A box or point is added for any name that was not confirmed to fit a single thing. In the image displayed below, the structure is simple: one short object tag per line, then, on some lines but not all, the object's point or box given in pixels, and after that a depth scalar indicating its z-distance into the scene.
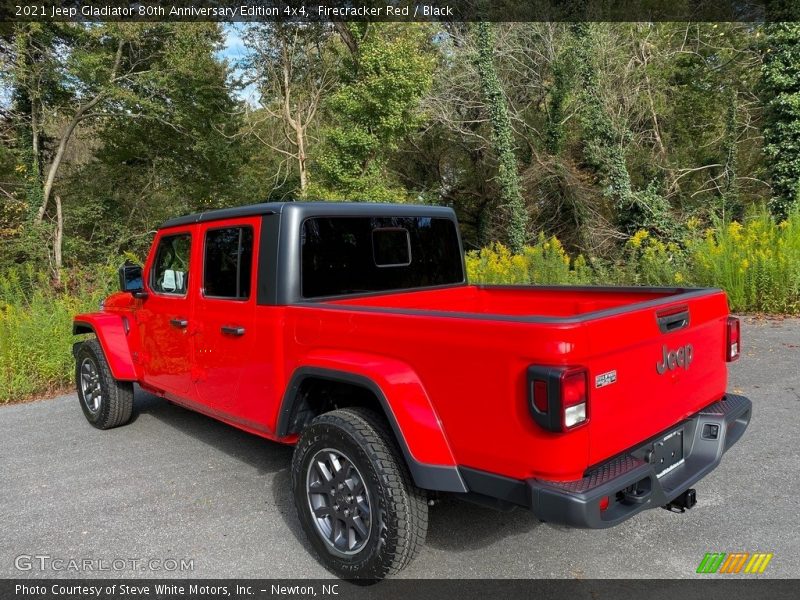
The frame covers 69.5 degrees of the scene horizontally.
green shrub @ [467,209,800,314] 8.82
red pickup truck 2.27
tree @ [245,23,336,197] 24.44
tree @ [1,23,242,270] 17.27
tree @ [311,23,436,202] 19.77
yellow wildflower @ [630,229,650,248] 10.49
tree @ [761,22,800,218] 12.74
